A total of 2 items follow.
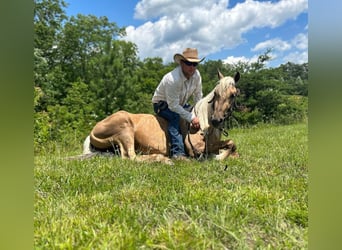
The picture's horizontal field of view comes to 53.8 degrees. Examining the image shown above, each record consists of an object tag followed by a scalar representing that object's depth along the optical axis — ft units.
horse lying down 8.05
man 8.07
